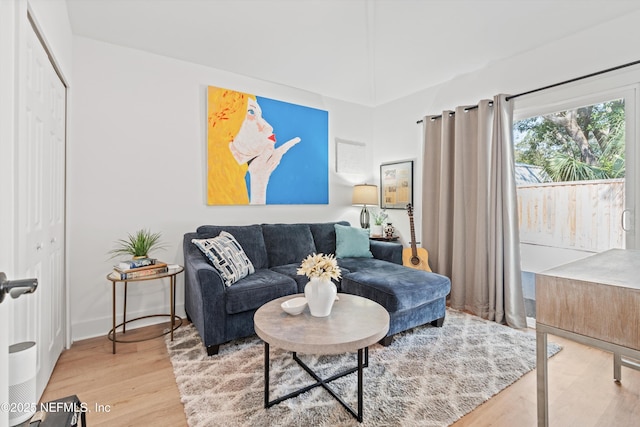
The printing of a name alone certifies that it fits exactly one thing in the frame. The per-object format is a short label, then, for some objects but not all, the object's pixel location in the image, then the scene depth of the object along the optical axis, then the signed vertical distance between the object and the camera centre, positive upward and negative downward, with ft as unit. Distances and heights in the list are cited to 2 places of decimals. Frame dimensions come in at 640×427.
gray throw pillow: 8.16 -1.16
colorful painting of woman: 10.51 +2.36
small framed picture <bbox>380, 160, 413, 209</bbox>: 13.14 +1.36
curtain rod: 7.65 +3.75
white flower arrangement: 5.82 -1.01
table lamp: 13.24 +0.88
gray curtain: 9.52 +0.22
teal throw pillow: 11.58 -1.03
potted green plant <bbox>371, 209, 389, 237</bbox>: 13.97 -0.30
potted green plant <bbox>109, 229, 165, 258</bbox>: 8.46 -0.84
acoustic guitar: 11.31 -1.55
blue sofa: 7.52 -1.87
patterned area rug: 5.28 -3.37
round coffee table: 4.85 -1.97
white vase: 5.82 -1.53
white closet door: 4.99 +0.21
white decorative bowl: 5.95 -1.77
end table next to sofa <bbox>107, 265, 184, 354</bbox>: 7.67 -2.28
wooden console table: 3.18 -1.04
